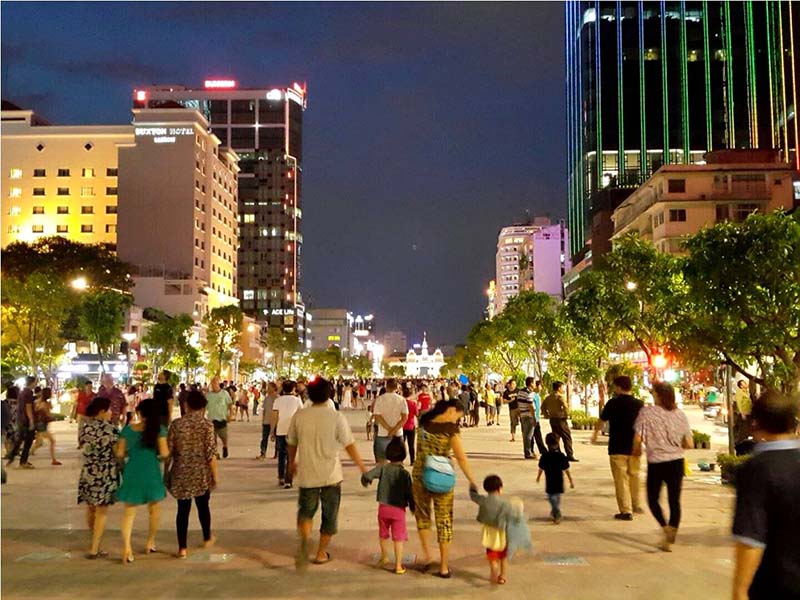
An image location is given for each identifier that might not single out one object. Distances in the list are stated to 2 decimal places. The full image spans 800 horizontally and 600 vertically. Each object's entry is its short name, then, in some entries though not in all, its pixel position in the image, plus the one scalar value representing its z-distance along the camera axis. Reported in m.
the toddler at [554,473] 10.17
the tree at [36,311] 38.41
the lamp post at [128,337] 56.66
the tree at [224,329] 71.88
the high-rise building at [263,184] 150.50
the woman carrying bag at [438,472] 7.78
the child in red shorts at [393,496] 7.91
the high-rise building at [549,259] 145.71
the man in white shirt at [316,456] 8.00
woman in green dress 8.34
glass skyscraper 104.88
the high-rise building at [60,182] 104.00
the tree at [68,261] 67.25
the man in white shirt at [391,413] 12.66
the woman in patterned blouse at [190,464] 8.43
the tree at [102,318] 44.88
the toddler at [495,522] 7.43
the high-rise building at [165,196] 97.94
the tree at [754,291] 12.71
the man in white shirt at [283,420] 14.34
